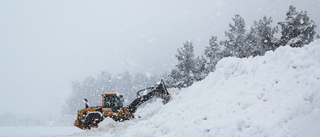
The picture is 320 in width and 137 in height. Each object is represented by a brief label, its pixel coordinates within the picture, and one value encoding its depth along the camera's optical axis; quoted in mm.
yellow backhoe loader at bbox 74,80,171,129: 17703
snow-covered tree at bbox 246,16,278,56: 34250
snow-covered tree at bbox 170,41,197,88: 37625
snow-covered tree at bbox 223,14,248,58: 34653
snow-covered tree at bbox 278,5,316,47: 28266
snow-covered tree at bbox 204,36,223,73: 37562
